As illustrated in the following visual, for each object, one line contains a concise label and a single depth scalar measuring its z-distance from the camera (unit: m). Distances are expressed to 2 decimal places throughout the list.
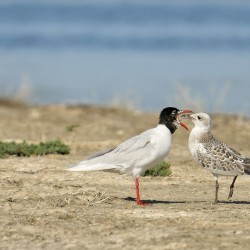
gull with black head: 19.64
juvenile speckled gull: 19.72
